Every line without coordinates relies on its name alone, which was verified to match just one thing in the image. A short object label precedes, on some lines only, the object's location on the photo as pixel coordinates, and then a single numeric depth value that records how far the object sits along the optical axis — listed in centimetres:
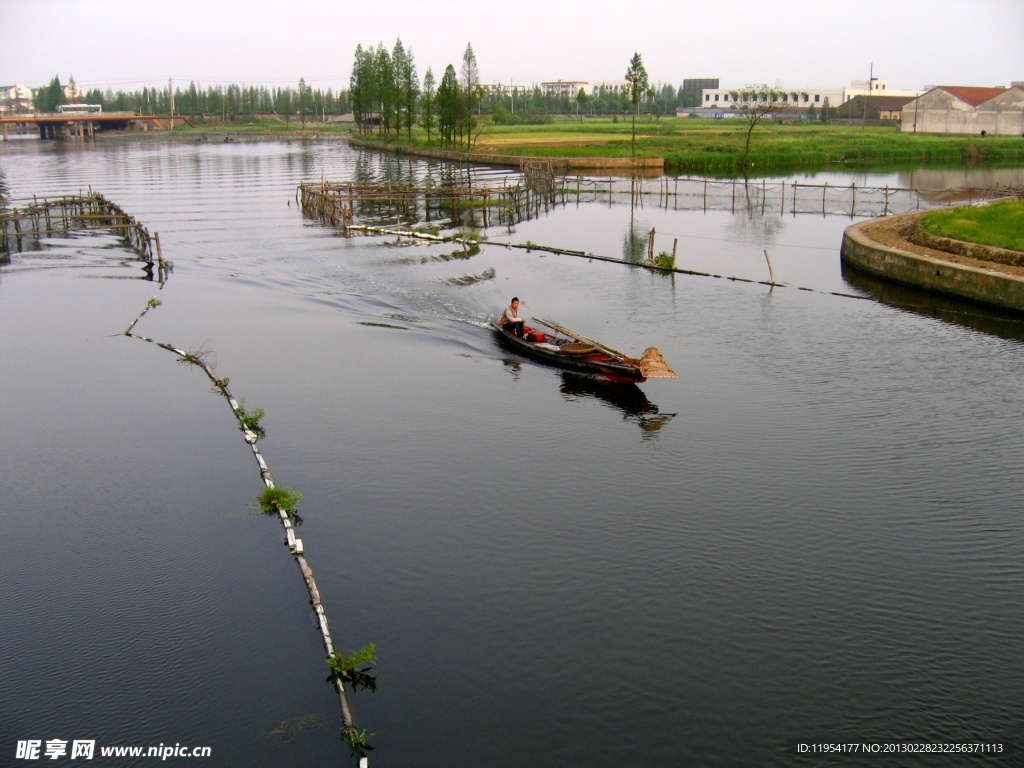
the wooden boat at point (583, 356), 2741
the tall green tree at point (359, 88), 15985
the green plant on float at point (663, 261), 4603
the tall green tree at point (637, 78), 10019
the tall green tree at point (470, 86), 12138
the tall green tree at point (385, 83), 14088
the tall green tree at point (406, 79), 14012
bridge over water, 19550
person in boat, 3231
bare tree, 10260
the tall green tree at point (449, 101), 11744
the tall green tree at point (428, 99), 13200
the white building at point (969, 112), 13038
